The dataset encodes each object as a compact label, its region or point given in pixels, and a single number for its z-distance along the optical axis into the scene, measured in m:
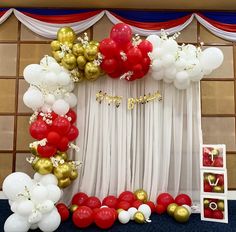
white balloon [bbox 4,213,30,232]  2.20
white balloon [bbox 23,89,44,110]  2.54
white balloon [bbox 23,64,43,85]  2.58
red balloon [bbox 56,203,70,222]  2.58
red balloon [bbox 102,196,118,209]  2.65
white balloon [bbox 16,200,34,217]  2.19
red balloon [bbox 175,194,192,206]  2.71
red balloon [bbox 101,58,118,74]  2.64
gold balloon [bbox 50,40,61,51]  2.72
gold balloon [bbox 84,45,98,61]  2.62
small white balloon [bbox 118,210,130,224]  2.51
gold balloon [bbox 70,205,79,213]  2.63
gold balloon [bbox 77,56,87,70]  2.66
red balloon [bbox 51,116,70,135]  2.50
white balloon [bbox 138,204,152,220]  2.56
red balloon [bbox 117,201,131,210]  2.61
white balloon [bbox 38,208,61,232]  2.28
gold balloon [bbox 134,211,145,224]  2.51
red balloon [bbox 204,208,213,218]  2.53
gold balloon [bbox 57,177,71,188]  2.57
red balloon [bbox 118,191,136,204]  2.67
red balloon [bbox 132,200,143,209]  2.62
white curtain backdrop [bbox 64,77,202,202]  2.82
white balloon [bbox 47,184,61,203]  2.35
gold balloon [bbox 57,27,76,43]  2.73
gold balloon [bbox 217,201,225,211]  2.48
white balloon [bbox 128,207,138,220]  2.56
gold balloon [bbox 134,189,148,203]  2.69
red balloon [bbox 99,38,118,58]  2.60
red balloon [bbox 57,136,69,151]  2.57
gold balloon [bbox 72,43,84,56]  2.66
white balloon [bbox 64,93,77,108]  2.71
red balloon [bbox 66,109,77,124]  2.73
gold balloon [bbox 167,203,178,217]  2.63
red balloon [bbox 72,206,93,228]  2.42
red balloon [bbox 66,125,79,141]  2.64
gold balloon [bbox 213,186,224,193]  2.49
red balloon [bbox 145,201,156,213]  2.73
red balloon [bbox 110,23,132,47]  2.59
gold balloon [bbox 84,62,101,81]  2.65
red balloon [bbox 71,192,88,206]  2.68
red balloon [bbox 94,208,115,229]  2.40
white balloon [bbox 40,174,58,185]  2.47
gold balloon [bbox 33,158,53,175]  2.49
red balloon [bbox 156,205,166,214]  2.72
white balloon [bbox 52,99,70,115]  2.59
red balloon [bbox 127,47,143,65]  2.59
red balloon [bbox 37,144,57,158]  2.51
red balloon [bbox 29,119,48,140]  2.50
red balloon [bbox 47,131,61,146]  2.50
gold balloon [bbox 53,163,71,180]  2.53
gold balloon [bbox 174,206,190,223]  2.53
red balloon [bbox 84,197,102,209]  2.62
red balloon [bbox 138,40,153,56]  2.65
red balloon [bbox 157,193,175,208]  2.72
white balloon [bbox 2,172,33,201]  2.25
